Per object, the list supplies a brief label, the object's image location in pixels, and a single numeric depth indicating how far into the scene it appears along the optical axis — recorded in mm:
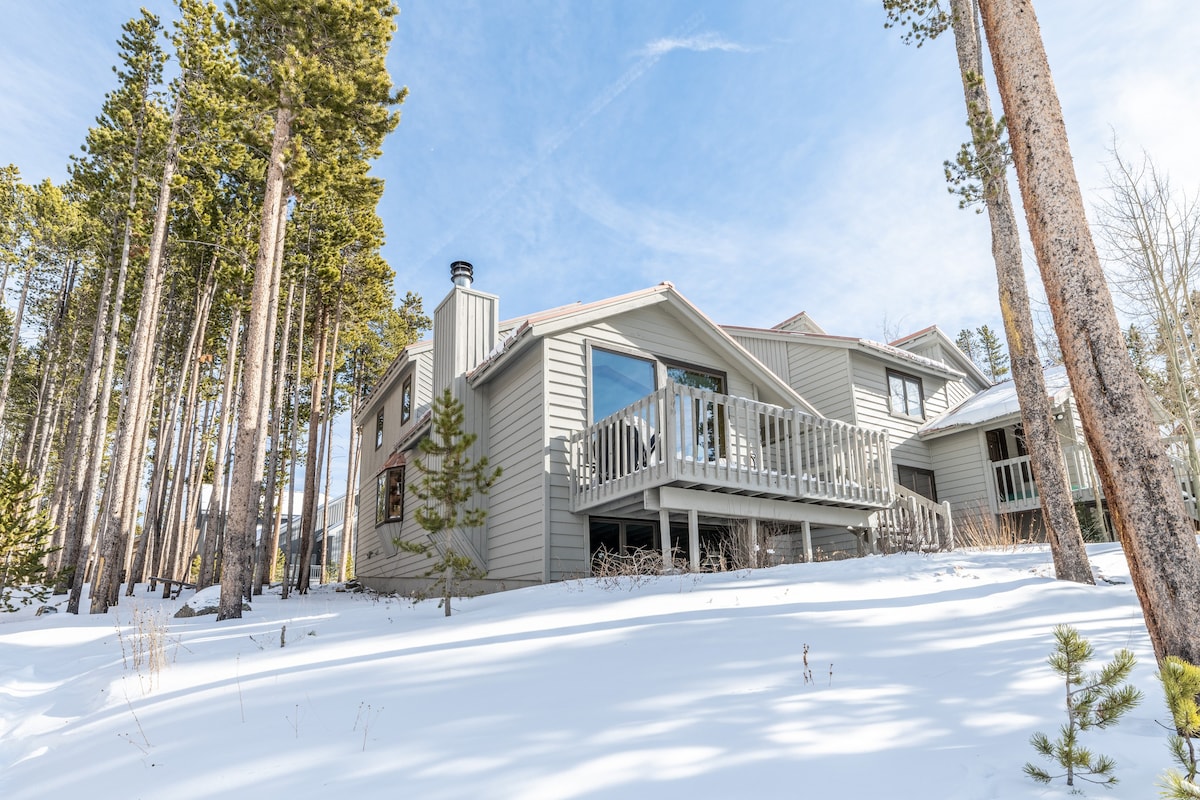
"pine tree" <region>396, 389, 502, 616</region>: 8164
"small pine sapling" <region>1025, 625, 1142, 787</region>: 2793
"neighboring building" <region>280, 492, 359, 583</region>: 36906
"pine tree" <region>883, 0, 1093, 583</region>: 6672
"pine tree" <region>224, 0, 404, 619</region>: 10867
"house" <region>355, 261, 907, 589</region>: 9656
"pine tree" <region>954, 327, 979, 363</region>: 45800
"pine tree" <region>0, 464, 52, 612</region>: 11180
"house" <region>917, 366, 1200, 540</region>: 14570
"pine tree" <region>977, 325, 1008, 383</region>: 41531
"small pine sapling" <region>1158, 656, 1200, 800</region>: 2432
